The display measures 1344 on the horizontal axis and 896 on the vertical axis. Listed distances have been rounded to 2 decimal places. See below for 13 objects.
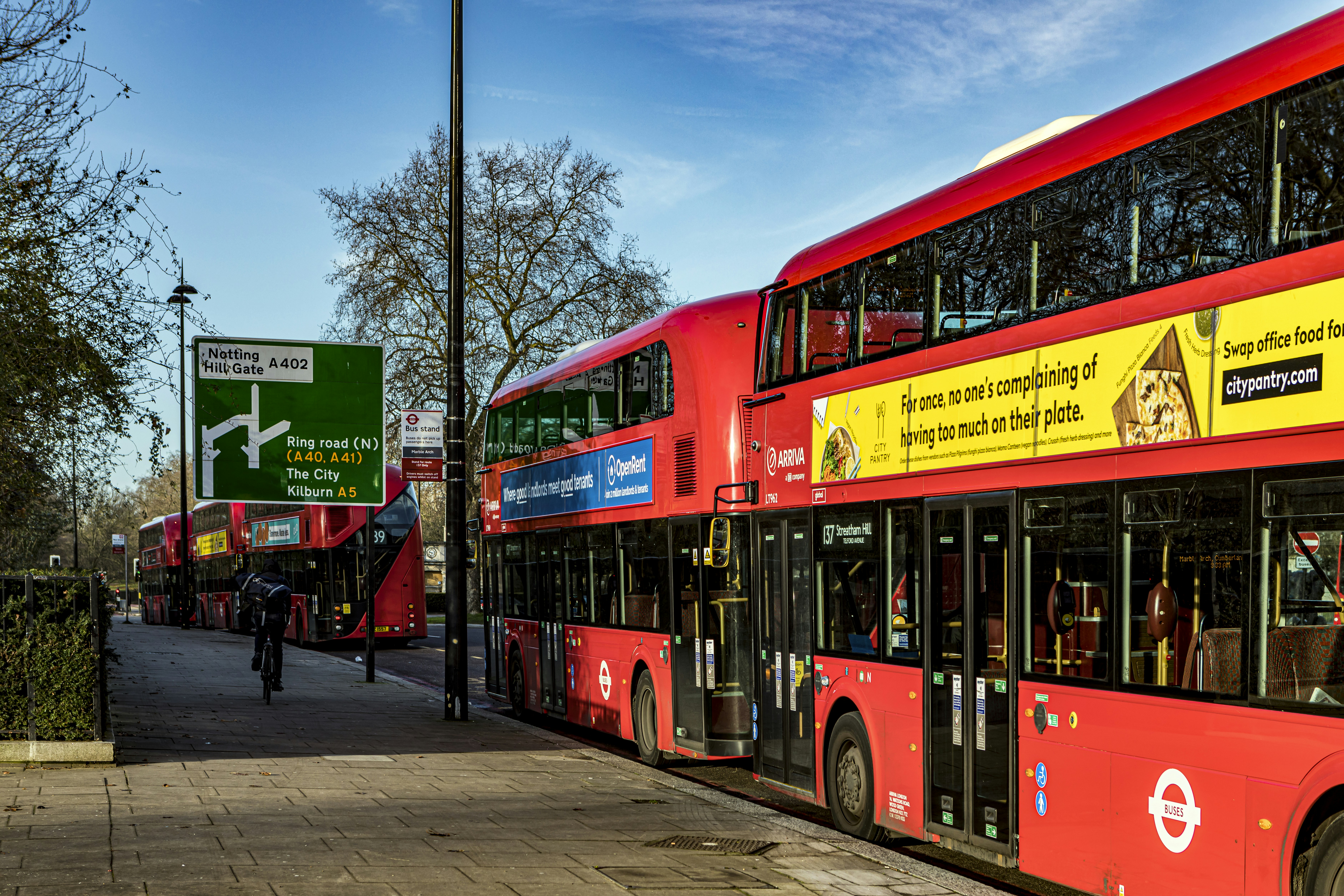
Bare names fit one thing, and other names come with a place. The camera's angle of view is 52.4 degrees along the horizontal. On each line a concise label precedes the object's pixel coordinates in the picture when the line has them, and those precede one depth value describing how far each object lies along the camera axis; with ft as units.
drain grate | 28.04
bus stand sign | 60.75
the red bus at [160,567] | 162.50
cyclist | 58.80
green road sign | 57.93
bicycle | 57.11
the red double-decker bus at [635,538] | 39.34
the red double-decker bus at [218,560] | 123.24
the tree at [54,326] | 42.55
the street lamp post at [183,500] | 58.70
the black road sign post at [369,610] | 65.46
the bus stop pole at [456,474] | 52.70
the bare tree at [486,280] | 140.67
